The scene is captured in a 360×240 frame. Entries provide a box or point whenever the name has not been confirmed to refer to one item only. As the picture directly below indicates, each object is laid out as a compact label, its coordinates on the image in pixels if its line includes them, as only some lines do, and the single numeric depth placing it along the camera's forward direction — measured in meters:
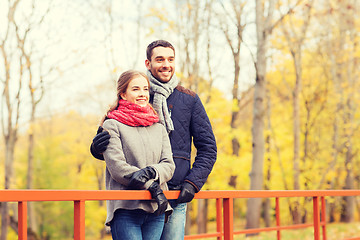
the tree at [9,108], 27.91
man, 5.71
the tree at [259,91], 24.61
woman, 5.02
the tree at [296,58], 31.05
